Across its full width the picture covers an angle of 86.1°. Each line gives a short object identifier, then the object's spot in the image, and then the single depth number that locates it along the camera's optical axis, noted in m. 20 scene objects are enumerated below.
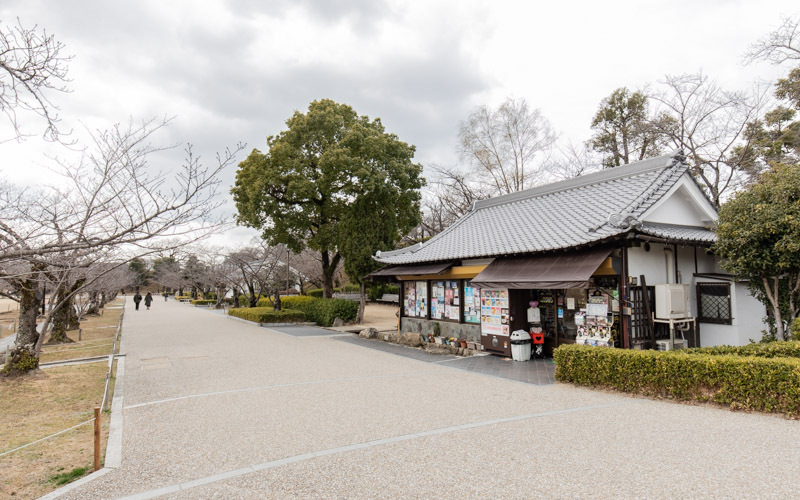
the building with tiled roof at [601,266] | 9.16
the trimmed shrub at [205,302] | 41.06
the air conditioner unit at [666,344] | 9.09
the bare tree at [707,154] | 18.05
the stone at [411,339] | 14.09
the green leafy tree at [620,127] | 22.22
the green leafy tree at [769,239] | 8.02
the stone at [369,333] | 16.23
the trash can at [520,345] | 10.73
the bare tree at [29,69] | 3.80
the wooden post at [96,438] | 4.59
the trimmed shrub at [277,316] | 20.99
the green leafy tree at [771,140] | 17.53
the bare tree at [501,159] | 24.83
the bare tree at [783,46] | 12.67
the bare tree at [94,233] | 3.38
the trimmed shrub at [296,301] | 23.20
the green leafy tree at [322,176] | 18.88
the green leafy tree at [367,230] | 19.17
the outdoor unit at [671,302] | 9.09
